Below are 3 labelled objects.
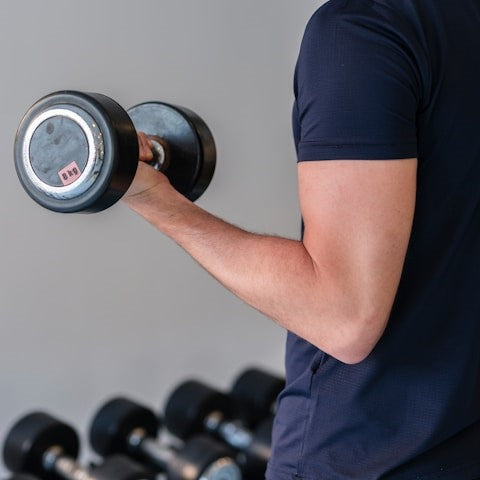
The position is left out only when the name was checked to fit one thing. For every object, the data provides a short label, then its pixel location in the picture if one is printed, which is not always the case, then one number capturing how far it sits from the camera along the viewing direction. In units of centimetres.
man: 117
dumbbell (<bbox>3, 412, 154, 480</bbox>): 213
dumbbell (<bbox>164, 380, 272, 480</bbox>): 244
